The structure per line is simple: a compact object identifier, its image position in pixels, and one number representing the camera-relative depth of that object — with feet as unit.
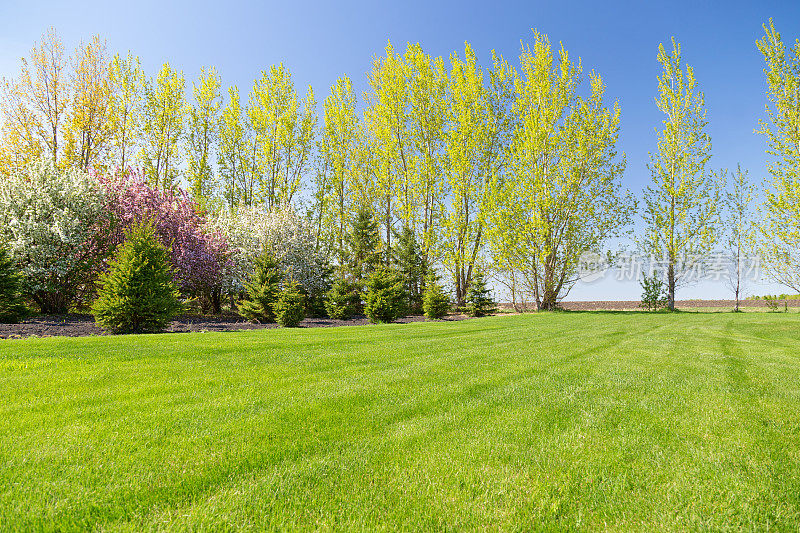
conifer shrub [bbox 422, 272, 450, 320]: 58.29
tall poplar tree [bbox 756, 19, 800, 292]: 56.59
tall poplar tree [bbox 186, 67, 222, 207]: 77.61
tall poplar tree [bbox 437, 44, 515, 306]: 72.18
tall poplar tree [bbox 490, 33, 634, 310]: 65.00
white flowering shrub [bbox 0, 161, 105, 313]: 40.73
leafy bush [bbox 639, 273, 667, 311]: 74.69
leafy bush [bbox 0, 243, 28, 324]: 34.76
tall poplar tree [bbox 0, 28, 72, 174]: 61.57
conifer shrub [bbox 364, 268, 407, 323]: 51.62
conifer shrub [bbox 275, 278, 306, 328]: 43.70
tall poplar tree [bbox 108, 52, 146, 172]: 67.41
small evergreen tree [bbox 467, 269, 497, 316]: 62.39
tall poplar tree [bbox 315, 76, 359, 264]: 81.56
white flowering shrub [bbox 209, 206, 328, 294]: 61.41
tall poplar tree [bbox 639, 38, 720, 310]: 71.97
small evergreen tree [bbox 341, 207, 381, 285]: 69.35
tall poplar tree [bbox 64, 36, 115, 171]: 62.75
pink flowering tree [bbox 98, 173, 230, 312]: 50.03
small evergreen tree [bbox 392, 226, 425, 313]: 70.49
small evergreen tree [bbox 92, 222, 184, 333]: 31.58
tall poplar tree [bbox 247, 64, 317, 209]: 79.10
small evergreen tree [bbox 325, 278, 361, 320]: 57.11
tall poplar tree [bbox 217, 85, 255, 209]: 79.30
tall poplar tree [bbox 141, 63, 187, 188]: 71.72
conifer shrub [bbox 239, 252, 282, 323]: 46.70
